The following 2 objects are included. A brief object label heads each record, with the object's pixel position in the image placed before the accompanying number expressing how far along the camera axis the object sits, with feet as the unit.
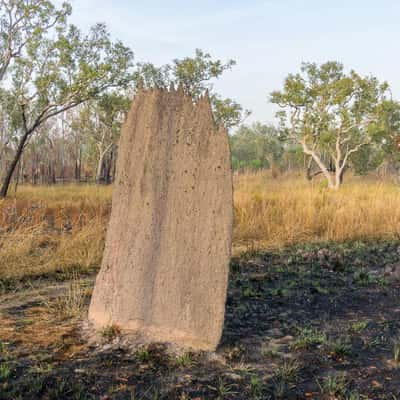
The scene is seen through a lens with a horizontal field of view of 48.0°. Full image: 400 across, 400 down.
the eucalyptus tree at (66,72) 51.75
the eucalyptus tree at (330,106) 74.64
